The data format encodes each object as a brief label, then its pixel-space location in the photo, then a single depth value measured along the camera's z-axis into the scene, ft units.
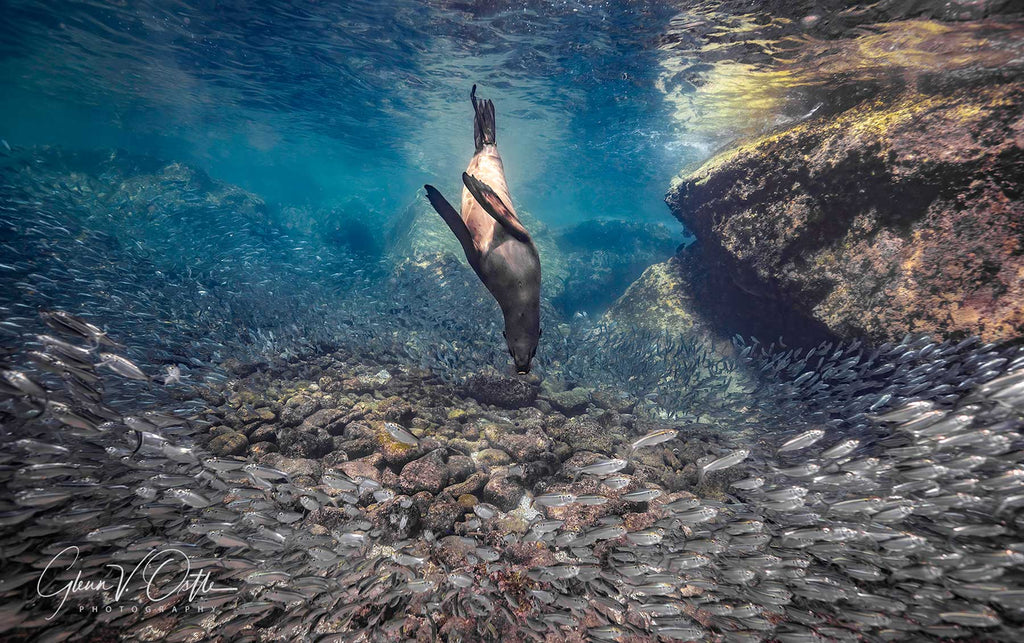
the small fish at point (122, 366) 10.50
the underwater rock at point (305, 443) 18.61
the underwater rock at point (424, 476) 15.46
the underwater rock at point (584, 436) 20.51
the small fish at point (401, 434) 11.59
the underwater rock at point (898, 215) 20.27
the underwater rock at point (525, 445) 19.13
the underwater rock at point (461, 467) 16.77
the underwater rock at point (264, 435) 19.02
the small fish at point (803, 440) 11.37
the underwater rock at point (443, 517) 13.87
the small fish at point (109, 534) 9.87
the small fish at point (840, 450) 11.51
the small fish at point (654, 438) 11.69
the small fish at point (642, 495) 10.90
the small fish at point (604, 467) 11.46
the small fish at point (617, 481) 12.02
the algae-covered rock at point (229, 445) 17.43
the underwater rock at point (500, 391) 27.35
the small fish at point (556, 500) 10.94
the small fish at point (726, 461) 10.72
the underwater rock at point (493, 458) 18.93
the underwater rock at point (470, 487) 15.61
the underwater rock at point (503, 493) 15.46
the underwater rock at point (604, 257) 65.26
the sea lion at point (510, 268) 9.20
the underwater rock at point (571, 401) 28.99
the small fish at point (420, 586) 10.32
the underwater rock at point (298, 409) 20.56
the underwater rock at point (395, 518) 13.44
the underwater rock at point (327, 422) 19.99
